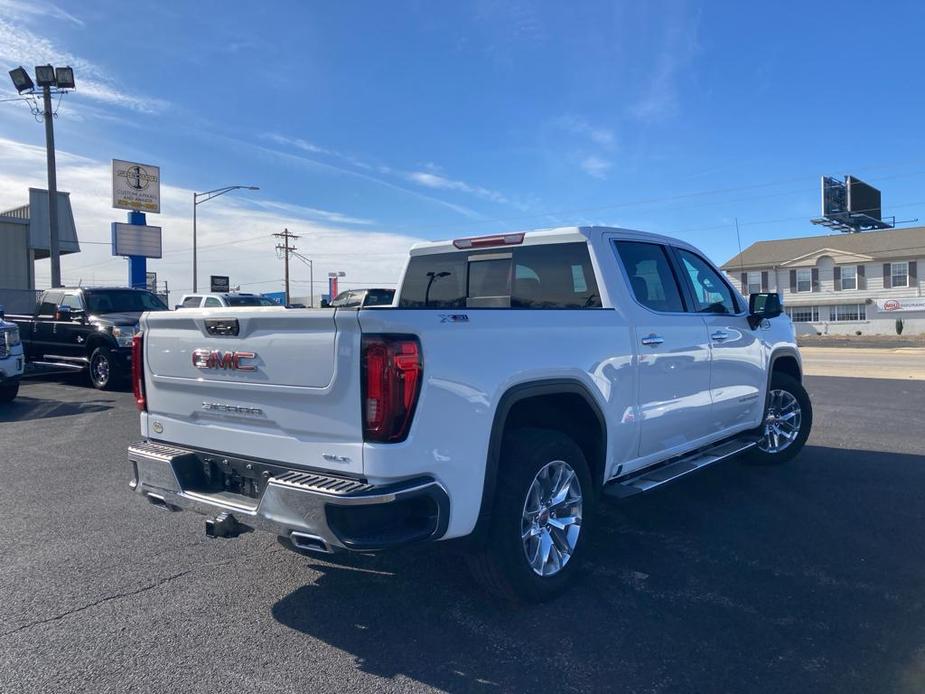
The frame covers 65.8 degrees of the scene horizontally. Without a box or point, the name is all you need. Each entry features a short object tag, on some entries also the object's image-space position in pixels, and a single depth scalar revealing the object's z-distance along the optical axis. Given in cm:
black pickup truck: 1287
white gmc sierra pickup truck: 304
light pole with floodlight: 1988
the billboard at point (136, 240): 2836
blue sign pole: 2906
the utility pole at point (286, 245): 6314
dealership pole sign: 2922
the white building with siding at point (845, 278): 4453
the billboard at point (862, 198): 6031
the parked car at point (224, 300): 2183
